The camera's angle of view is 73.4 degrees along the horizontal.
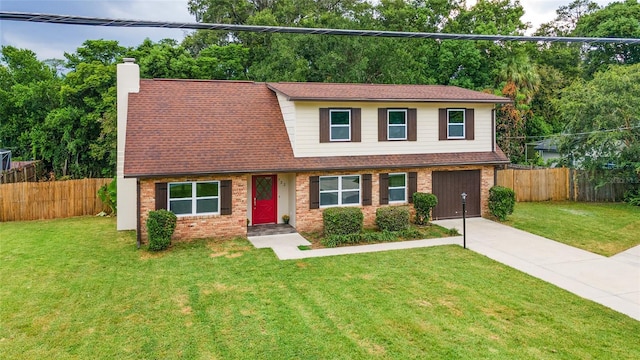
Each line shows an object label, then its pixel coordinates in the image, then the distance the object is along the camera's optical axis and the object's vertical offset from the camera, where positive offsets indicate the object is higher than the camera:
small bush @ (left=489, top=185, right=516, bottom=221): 15.94 -0.87
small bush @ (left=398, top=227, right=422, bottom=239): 13.79 -1.77
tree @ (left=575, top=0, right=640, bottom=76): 33.69 +12.00
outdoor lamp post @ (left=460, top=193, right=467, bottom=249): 12.14 -1.84
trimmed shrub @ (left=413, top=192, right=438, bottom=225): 15.15 -0.91
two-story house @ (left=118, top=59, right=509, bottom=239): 13.30 +1.03
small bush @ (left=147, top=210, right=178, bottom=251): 11.89 -1.34
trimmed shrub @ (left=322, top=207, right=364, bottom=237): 13.46 -1.31
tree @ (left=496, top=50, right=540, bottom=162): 29.56 +5.48
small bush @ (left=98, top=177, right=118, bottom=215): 17.00 -0.55
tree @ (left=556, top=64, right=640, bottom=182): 20.08 +2.56
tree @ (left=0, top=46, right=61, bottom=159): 28.42 +5.59
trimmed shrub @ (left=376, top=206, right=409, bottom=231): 14.20 -1.31
